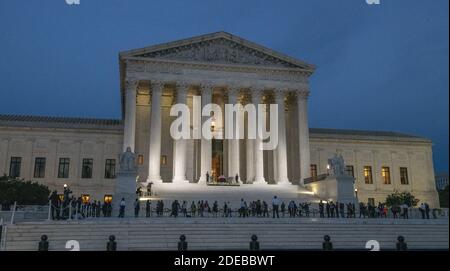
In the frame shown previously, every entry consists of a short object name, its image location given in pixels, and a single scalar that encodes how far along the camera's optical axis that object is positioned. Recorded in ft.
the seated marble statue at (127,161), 115.44
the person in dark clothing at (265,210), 94.40
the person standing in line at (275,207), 92.30
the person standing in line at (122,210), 89.87
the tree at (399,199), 155.33
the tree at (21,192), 115.24
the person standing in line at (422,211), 96.44
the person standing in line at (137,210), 90.44
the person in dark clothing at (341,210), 96.28
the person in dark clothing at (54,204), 83.46
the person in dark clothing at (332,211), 95.71
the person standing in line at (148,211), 89.58
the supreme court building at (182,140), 143.74
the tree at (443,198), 196.56
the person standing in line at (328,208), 95.14
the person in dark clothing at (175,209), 89.40
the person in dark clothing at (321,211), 95.58
